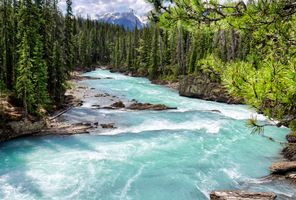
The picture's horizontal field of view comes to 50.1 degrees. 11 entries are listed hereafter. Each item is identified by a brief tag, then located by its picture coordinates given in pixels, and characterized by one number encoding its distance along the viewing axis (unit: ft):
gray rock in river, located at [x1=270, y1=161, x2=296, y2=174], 62.80
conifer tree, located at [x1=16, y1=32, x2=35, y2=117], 89.97
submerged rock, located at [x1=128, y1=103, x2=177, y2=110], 123.65
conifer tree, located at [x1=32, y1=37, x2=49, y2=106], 99.35
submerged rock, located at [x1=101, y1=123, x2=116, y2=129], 95.40
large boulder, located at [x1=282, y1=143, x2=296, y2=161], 70.26
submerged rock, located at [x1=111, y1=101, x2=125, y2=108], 126.82
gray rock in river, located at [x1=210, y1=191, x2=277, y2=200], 49.02
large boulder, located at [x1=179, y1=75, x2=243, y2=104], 155.49
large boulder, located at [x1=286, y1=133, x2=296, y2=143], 81.13
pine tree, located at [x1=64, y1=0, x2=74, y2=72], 153.58
